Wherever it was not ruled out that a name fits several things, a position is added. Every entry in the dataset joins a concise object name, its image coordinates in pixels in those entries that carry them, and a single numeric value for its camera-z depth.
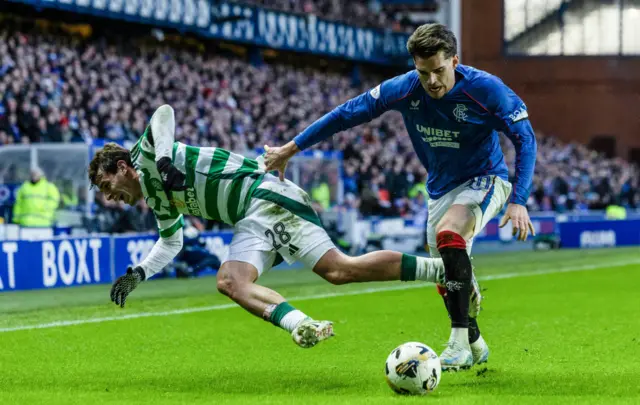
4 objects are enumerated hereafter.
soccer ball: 12.82
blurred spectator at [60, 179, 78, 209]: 41.91
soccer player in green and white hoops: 14.66
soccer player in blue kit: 14.16
